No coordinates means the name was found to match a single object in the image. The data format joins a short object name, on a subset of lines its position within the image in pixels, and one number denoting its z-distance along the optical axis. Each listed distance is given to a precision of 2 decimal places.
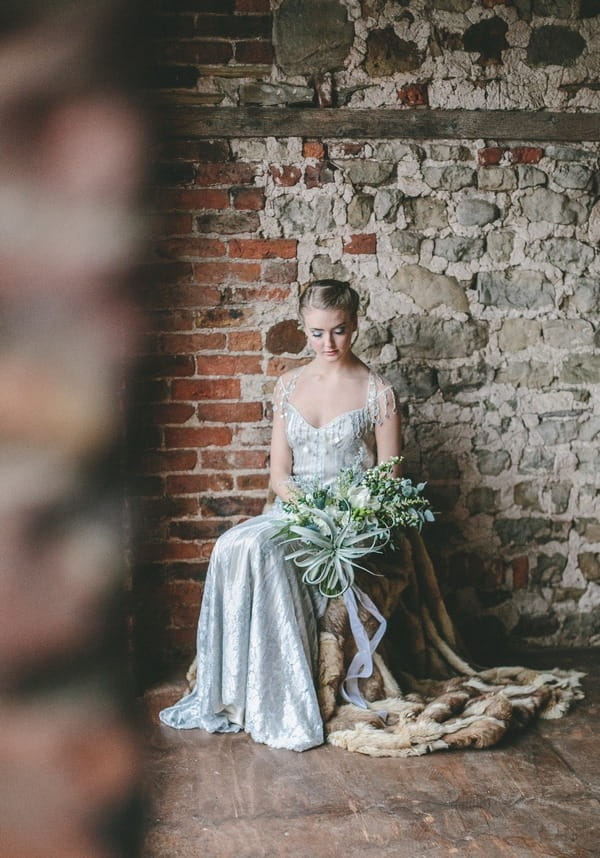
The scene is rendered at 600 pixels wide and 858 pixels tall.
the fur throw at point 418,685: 2.65
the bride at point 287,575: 2.78
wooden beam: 3.24
